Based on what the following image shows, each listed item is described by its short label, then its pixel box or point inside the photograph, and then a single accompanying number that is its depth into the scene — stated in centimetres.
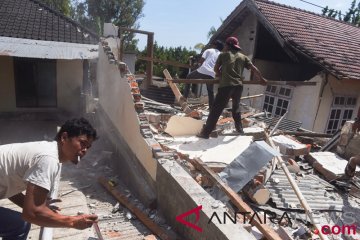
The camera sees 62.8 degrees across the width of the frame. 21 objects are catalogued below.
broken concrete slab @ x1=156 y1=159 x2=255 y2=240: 258
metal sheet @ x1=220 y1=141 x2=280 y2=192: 391
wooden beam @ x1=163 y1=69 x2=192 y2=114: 720
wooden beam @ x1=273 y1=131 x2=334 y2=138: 711
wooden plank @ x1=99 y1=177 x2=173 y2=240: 351
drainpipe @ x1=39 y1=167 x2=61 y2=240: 281
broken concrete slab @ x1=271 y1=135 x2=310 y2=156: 552
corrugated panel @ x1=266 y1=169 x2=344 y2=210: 407
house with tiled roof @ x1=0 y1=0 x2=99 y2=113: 859
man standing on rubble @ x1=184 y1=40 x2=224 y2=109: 666
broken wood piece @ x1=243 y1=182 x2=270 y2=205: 399
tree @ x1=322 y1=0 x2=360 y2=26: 2602
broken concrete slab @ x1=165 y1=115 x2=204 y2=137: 574
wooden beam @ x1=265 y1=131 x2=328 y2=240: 333
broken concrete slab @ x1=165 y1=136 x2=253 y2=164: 466
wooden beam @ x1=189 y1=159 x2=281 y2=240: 289
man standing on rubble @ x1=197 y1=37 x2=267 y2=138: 526
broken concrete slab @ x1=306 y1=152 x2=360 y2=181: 504
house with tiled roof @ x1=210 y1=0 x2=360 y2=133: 995
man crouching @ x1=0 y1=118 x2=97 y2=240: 197
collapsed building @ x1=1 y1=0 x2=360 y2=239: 323
